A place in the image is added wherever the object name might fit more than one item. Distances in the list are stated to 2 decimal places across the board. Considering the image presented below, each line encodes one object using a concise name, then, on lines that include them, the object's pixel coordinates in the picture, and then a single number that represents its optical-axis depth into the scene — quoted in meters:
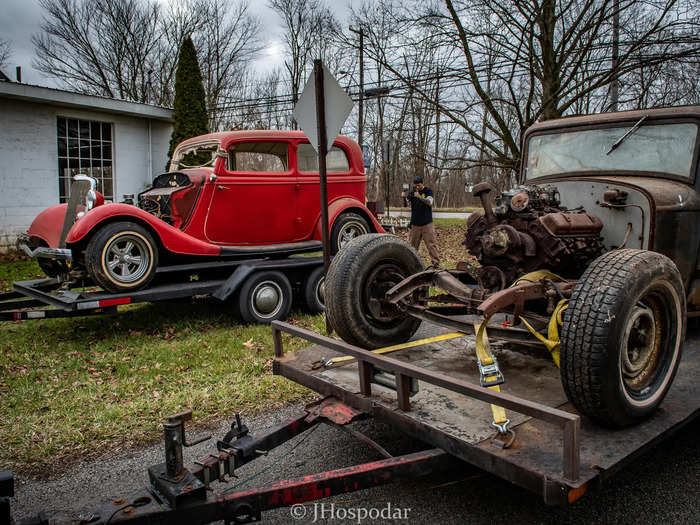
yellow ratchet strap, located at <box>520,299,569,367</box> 2.88
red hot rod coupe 5.77
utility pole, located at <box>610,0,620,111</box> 10.17
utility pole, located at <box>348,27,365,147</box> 19.87
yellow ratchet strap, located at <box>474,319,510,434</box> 2.39
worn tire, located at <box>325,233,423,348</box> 3.54
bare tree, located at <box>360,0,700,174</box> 10.19
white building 11.37
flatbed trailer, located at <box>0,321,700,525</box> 1.98
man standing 10.64
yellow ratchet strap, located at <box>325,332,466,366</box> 3.47
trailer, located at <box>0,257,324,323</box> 5.50
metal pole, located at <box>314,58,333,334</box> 5.04
